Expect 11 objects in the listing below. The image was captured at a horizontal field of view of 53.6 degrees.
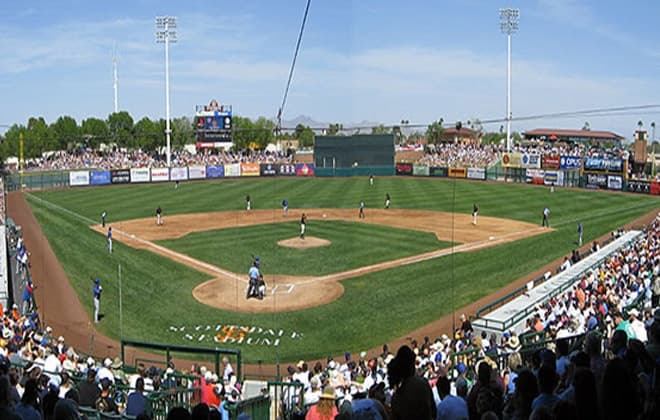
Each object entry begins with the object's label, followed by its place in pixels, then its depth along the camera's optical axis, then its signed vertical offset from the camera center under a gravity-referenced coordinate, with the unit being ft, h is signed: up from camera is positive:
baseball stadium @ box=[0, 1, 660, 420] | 21.81 -13.29
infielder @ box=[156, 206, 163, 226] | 128.88 -13.06
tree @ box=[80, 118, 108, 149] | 324.80 +13.76
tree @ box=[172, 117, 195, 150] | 358.72 +10.04
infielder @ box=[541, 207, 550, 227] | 122.21 -12.31
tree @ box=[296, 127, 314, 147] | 371.56 +9.73
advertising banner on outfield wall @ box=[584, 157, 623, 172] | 178.50 -2.30
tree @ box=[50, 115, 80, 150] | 306.45 +12.47
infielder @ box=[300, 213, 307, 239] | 108.88 -12.70
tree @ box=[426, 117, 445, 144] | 290.76 +10.88
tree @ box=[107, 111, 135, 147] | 343.87 +17.32
